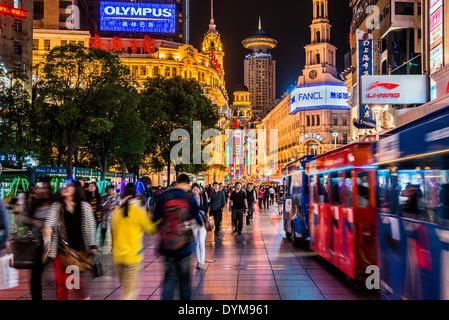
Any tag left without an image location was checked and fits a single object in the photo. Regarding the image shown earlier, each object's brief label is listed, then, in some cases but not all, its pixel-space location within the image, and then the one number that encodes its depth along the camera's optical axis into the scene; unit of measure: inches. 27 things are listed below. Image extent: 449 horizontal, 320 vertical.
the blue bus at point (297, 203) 538.3
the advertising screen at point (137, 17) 3481.8
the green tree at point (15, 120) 1112.2
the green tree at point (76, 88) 1161.4
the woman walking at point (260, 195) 1573.6
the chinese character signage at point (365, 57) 1301.7
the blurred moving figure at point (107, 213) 431.8
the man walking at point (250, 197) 906.1
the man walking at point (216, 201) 640.7
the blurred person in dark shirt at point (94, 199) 493.4
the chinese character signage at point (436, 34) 807.7
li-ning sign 934.4
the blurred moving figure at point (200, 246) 416.2
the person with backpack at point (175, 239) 231.0
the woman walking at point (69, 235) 234.1
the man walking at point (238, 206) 684.7
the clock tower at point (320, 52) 3654.0
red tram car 316.2
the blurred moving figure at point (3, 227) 241.6
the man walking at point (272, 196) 1829.7
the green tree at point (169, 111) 1626.5
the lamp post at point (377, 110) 1150.2
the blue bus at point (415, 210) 191.3
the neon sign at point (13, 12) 1681.7
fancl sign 3516.2
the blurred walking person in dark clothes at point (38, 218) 251.7
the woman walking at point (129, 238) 235.0
